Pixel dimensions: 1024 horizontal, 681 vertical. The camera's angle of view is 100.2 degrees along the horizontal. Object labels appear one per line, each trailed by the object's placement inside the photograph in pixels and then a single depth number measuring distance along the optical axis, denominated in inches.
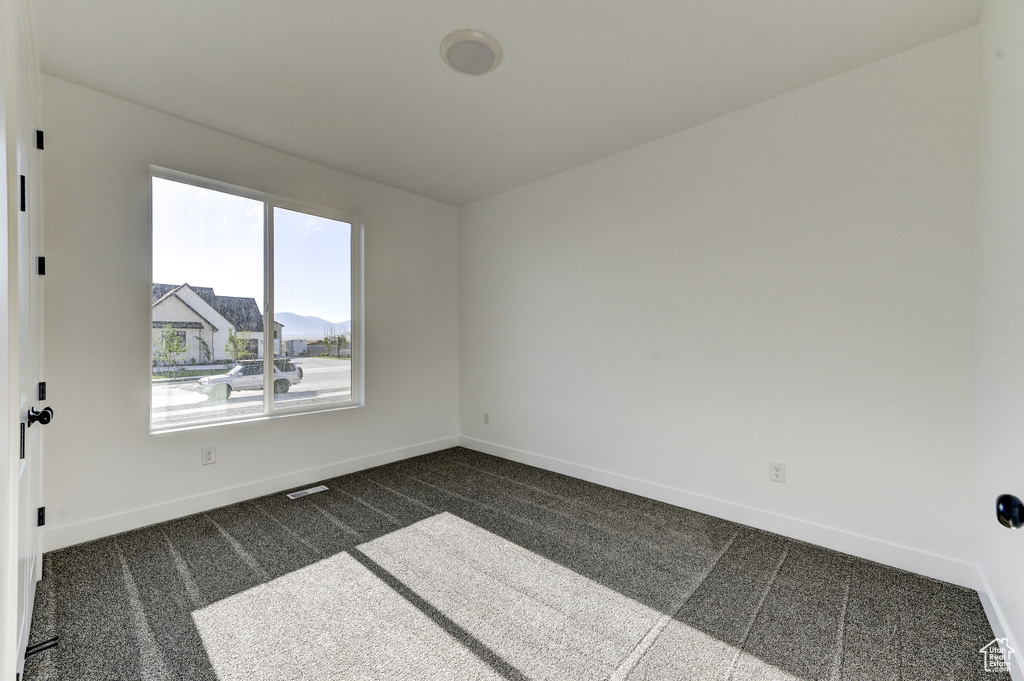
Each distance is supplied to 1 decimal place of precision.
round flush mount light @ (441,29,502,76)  84.7
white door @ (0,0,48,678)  49.3
